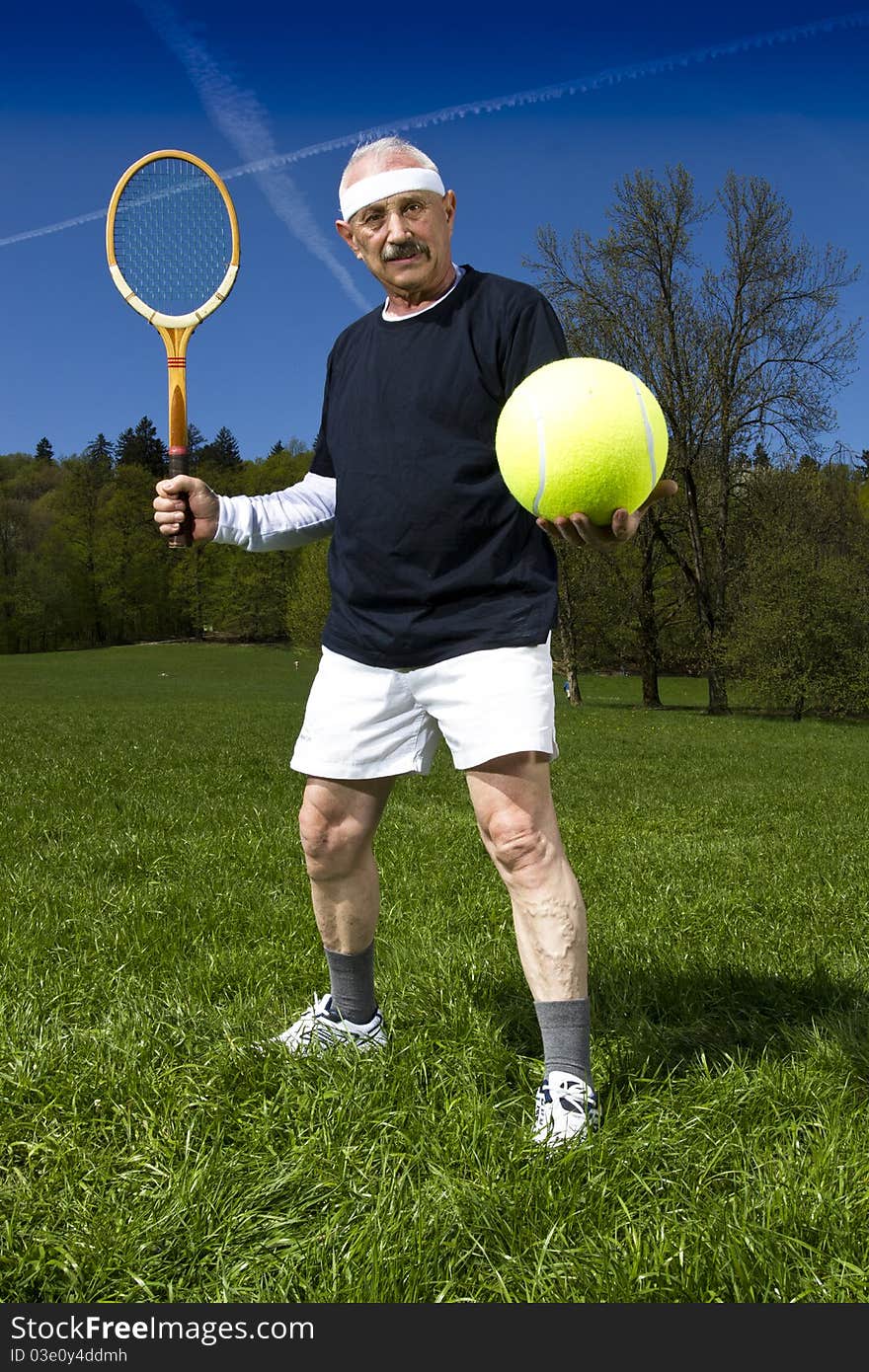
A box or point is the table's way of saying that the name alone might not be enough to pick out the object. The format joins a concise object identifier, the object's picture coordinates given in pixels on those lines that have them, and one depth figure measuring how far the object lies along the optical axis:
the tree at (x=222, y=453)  91.25
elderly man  2.91
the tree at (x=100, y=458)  86.72
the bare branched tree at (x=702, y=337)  29.62
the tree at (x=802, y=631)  29.00
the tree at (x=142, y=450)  93.38
